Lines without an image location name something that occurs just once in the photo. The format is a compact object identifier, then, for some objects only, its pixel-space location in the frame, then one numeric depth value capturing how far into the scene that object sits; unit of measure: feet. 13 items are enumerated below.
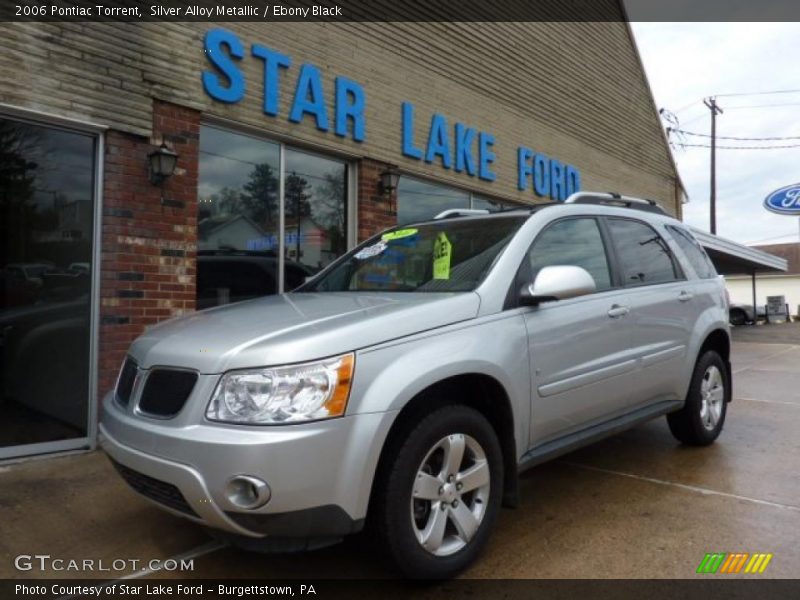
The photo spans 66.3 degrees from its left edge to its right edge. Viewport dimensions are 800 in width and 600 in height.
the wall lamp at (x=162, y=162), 16.67
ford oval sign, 96.94
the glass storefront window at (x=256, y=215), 19.60
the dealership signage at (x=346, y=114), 19.10
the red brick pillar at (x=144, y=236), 16.31
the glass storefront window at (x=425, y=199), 26.53
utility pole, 98.48
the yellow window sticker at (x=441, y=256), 10.89
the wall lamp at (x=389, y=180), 24.22
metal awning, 49.70
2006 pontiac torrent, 7.45
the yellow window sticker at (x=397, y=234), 13.05
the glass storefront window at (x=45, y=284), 15.34
